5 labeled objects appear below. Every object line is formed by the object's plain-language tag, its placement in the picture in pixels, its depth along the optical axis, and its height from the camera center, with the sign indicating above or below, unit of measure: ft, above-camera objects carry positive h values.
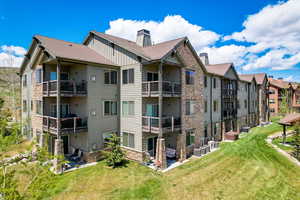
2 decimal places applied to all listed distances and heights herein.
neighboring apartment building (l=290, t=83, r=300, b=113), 171.78 +0.95
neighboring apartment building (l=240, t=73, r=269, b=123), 129.59 +3.43
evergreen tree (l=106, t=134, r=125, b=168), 47.57 -15.47
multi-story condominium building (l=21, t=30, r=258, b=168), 48.34 +1.52
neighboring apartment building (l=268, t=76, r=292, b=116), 153.97 +4.07
